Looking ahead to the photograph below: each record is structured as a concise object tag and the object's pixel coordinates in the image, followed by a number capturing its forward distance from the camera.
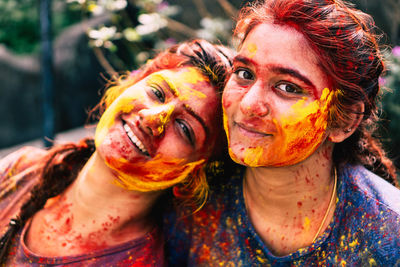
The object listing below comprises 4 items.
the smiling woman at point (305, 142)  0.82
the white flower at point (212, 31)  1.54
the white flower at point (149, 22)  1.40
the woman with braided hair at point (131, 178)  0.90
